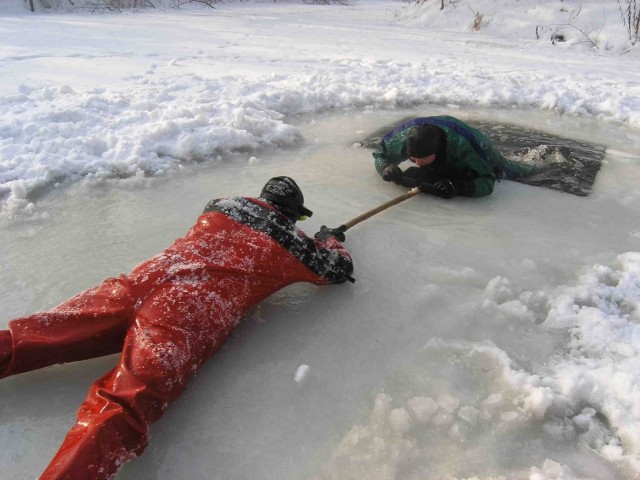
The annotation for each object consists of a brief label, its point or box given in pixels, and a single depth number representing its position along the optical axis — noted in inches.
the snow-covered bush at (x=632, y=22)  350.3
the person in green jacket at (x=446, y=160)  135.5
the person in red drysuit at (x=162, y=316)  62.3
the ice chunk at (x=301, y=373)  79.2
